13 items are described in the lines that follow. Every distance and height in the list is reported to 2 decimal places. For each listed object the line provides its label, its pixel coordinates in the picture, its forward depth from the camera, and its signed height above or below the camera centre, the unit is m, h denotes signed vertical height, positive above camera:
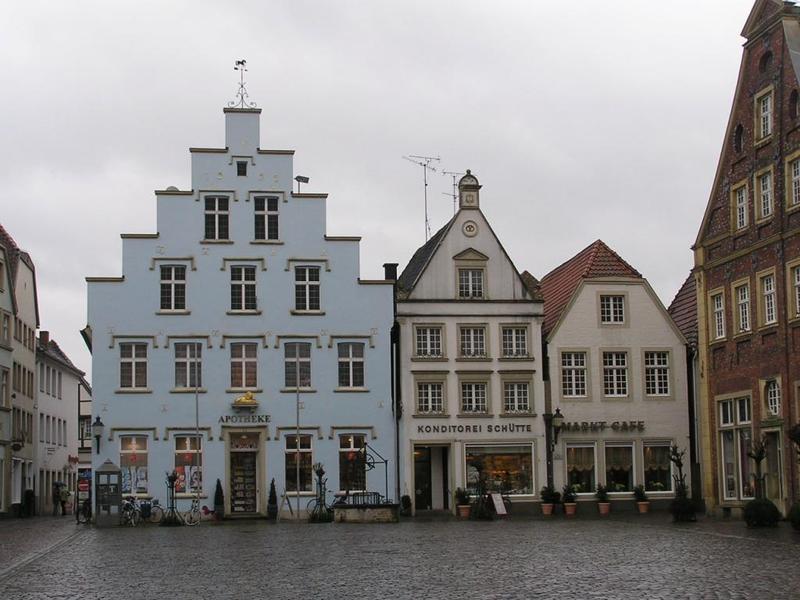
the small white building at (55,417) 72.56 +2.61
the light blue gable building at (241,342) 48.19 +4.31
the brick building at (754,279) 38.53 +5.27
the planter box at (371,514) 42.72 -1.85
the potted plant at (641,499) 48.88 -1.75
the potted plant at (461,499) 47.18 -1.60
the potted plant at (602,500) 48.56 -1.76
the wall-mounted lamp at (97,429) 47.12 +1.14
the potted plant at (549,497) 48.47 -1.60
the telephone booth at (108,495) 44.31 -1.16
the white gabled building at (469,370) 49.50 +3.17
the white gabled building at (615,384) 50.19 +2.60
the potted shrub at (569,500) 48.41 -1.73
